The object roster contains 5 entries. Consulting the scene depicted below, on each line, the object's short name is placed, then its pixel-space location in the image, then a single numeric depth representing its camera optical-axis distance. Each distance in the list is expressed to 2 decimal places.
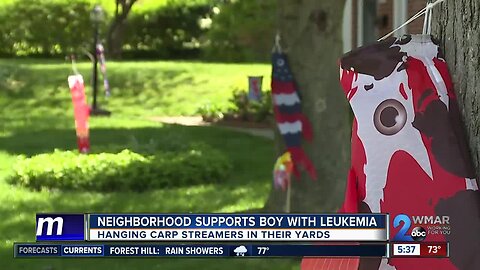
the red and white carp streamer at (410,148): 2.47
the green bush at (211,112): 18.15
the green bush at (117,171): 10.42
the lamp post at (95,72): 18.02
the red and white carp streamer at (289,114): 7.73
